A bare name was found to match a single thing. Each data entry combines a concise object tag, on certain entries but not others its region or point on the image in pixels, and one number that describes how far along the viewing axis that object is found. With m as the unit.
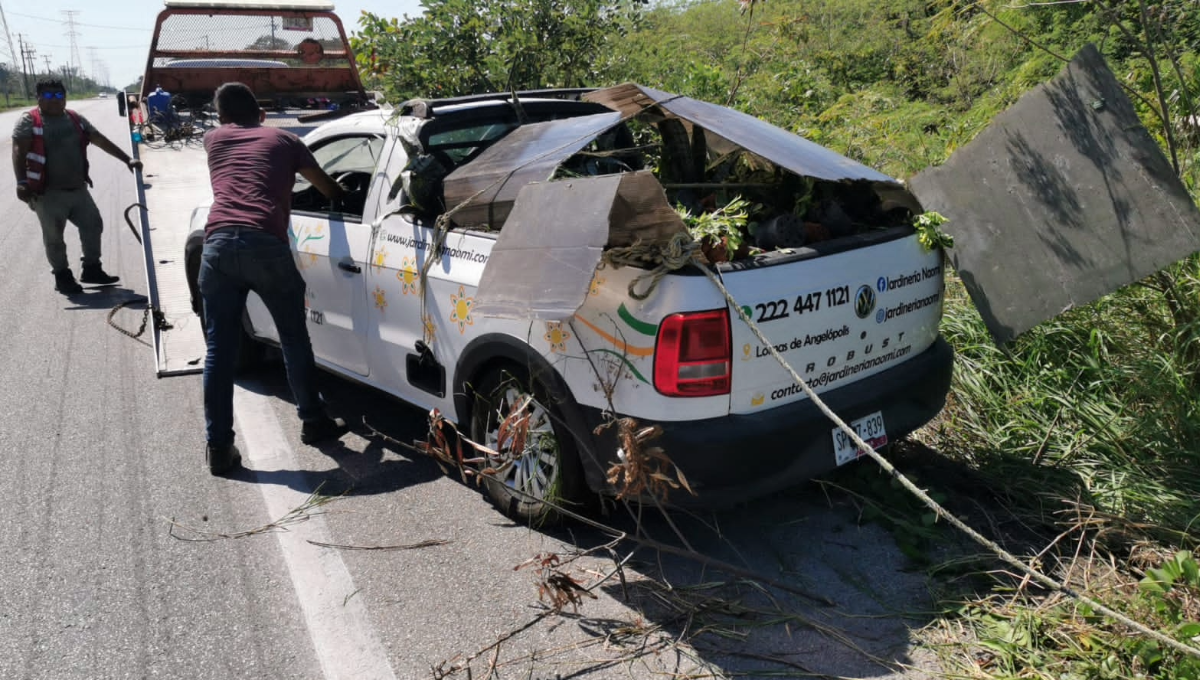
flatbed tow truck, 10.20
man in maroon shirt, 4.84
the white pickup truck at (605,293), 3.42
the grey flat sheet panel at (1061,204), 4.15
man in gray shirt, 8.55
